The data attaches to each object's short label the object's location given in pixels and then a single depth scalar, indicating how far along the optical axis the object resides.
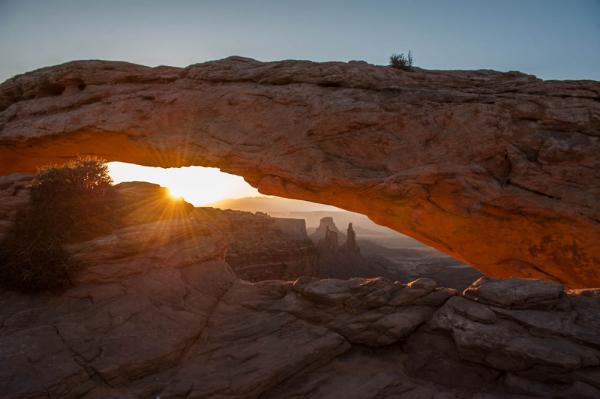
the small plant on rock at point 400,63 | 17.75
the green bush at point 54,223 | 10.48
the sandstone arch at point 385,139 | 13.31
